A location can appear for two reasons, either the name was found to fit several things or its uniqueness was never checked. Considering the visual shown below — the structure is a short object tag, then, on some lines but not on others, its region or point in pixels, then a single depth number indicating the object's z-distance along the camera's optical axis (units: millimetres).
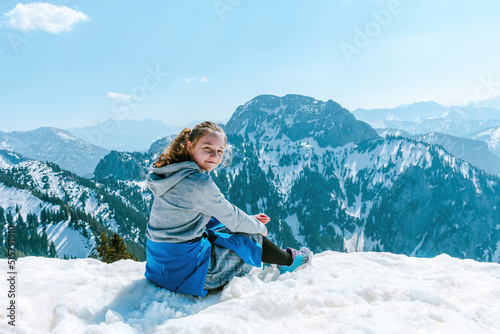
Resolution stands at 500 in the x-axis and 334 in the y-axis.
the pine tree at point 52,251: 93219
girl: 3811
